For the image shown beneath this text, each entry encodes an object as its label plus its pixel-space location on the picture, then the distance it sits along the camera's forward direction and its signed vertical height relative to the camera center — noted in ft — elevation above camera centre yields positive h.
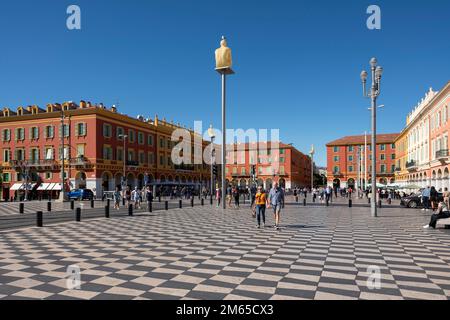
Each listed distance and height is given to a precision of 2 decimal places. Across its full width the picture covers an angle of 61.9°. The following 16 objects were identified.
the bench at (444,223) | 47.88 -6.66
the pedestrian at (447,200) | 57.35 -4.55
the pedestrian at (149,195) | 80.16 -5.32
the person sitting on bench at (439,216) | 48.11 -5.79
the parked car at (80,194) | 133.18 -7.87
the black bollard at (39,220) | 50.16 -6.42
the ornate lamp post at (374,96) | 65.87 +13.40
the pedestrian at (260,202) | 46.96 -3.83
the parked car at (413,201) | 93.71 -7.60
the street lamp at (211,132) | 117.80 +12.54
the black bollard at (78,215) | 57.73 -6.62
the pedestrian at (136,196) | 92.62 -6.11
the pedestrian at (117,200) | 87.29 -6.54
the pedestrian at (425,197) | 80.79 -5.76
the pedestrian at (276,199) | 45.78 -3.37
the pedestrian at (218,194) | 98.58 -5.90
